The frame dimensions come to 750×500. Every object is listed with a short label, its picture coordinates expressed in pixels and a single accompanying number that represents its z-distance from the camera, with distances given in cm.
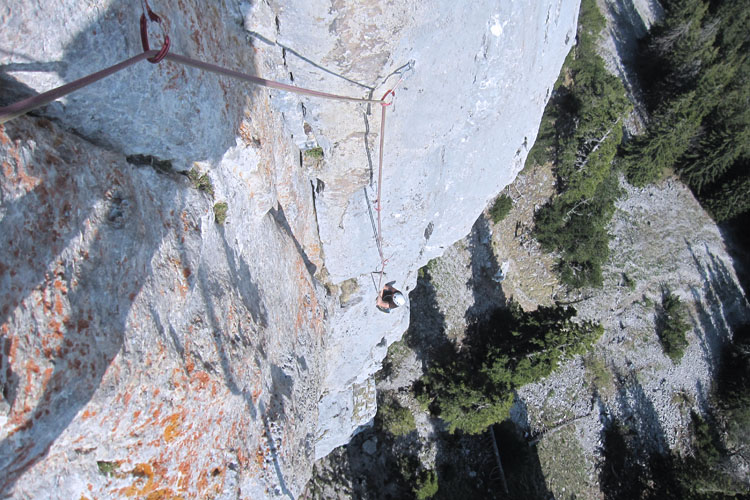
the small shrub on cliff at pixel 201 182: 457
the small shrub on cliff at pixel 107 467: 350
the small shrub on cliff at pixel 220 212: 497
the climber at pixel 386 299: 965
